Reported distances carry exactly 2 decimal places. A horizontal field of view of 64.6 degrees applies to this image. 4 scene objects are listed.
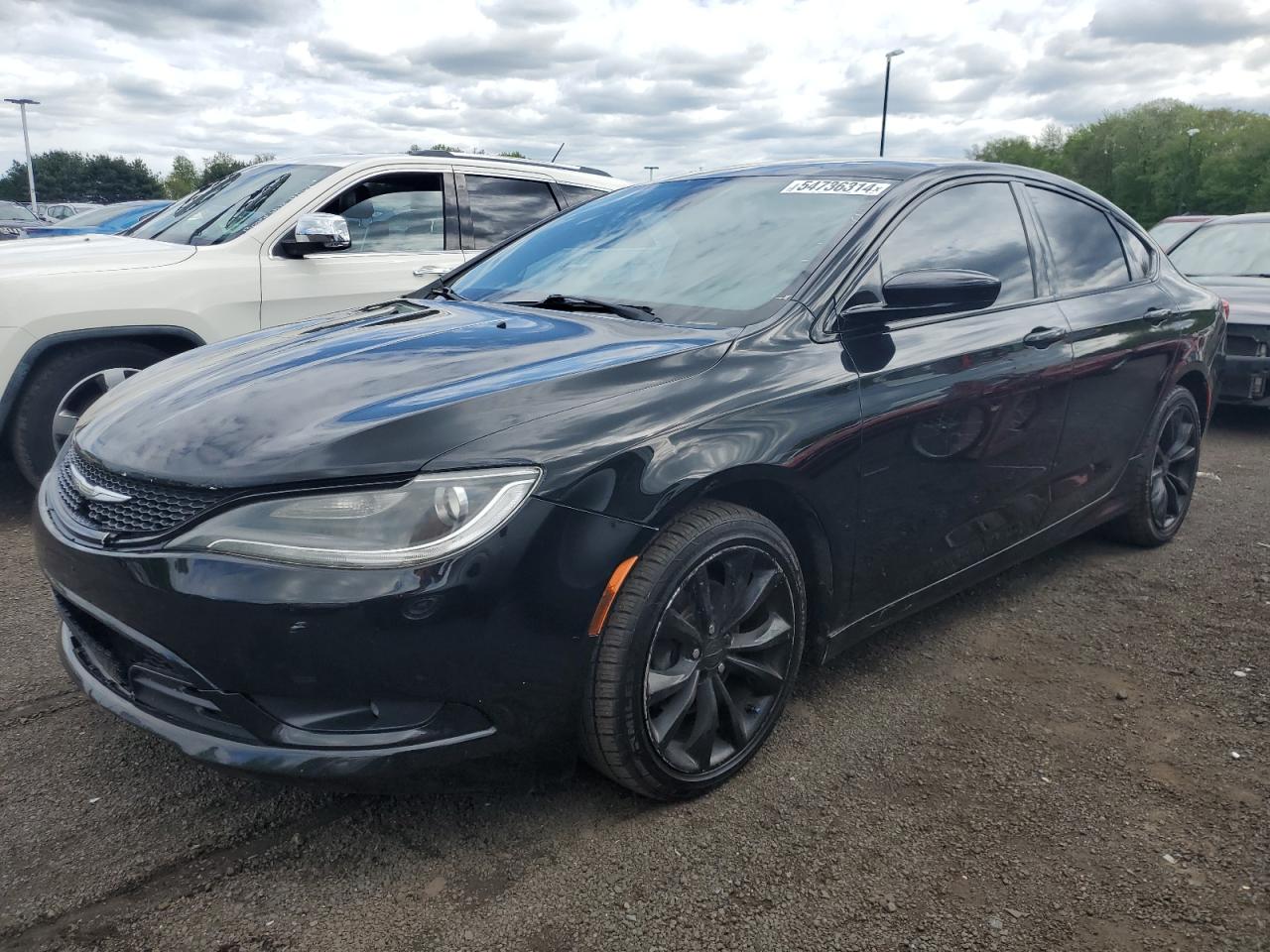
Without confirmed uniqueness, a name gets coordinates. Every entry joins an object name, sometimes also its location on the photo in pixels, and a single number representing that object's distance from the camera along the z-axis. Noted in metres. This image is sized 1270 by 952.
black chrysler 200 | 1.99
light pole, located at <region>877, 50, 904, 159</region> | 30.46
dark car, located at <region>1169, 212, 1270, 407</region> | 7.11
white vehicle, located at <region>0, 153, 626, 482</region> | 4.52
